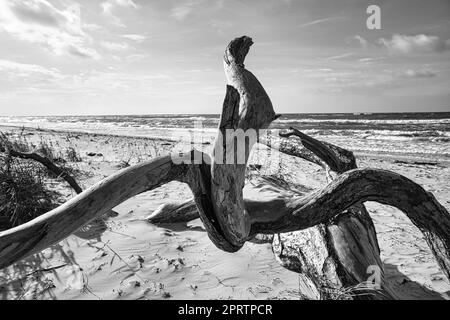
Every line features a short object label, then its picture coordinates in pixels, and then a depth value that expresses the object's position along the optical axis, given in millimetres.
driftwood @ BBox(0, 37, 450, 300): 1438
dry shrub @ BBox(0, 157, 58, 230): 3660
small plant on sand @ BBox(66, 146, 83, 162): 8062
